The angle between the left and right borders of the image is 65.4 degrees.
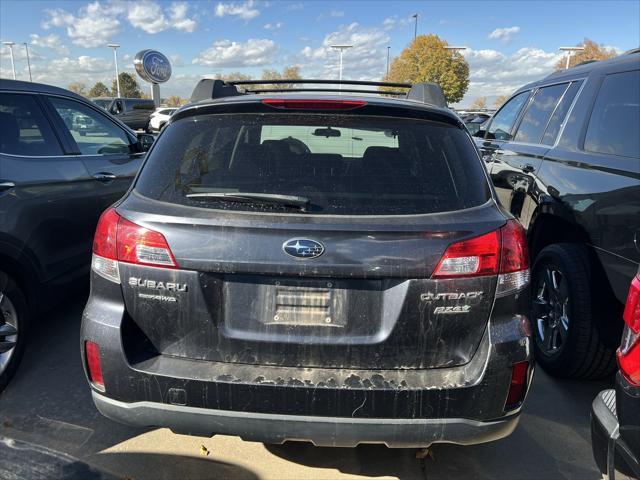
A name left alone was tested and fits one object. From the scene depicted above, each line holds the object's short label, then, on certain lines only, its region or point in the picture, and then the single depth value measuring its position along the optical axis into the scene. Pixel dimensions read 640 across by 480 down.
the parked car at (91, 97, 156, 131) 22.78
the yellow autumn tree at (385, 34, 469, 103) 47.62
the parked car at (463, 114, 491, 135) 6.07
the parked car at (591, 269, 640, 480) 1.63
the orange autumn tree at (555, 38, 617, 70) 49.91
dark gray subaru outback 1.91
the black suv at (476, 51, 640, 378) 2.75
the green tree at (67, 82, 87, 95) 70.43
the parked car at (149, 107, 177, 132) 21.29
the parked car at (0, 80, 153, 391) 3.21
